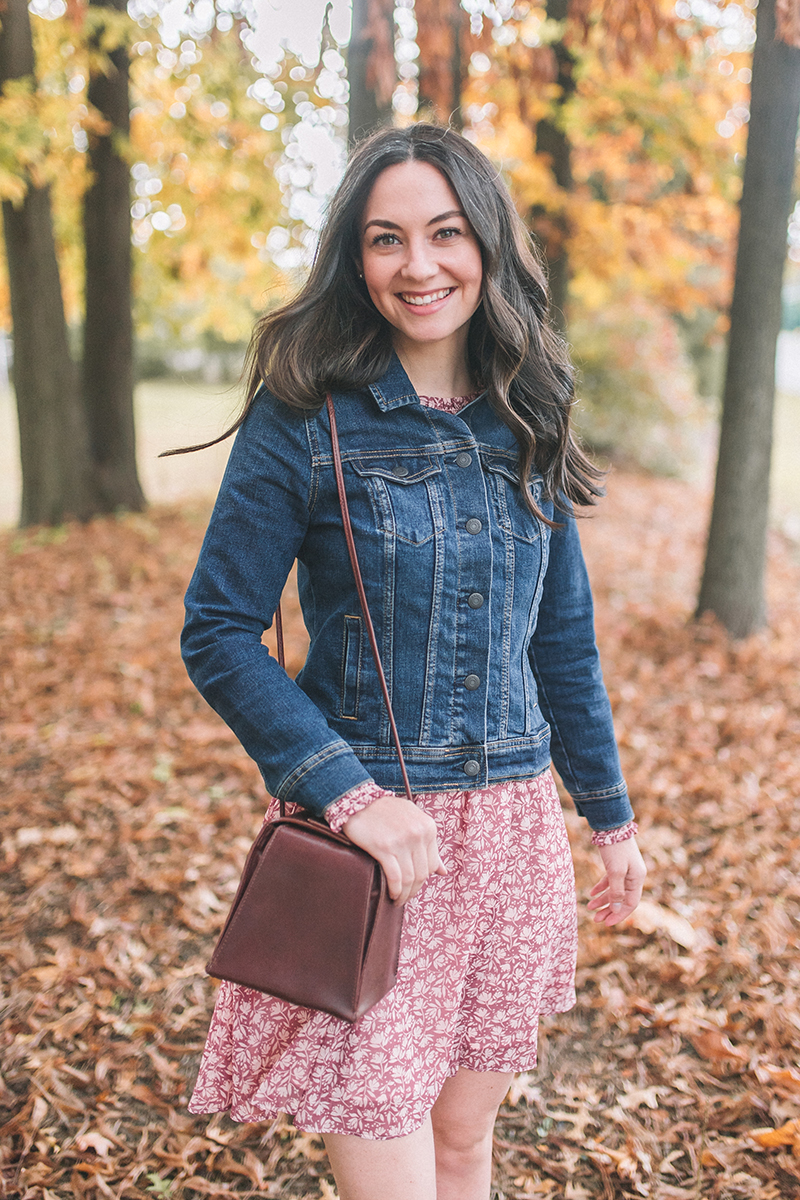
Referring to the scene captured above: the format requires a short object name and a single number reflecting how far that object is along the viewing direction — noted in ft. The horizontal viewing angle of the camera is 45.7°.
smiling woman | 5.10
